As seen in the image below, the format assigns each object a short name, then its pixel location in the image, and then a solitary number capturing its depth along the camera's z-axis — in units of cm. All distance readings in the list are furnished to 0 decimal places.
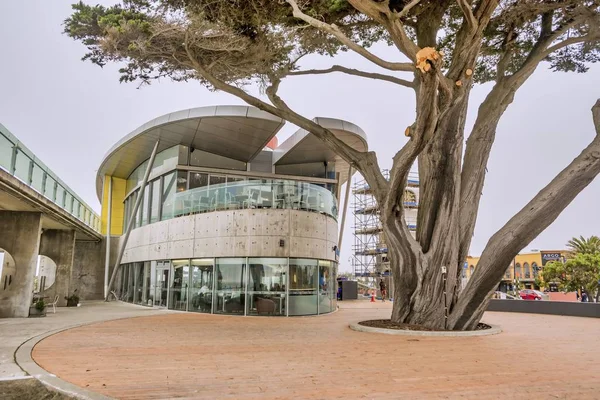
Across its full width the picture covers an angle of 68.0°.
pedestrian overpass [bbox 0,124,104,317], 1072
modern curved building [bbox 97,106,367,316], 1459
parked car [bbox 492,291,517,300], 2710
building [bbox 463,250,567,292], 6197
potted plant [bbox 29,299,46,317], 1321
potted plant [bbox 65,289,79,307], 1823
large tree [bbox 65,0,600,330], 914
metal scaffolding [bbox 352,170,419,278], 4216
